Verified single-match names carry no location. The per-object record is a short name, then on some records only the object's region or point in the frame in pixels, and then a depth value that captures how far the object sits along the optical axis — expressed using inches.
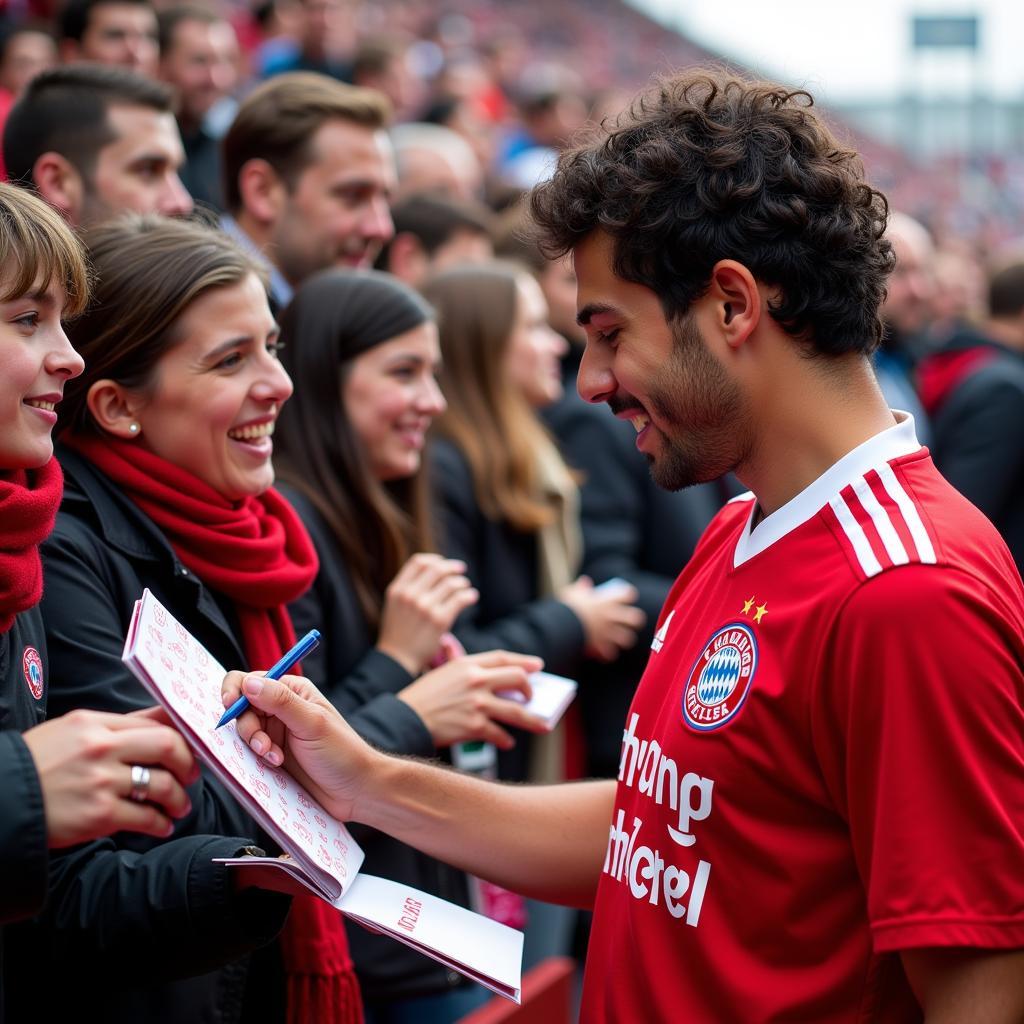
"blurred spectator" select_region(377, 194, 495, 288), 214.1
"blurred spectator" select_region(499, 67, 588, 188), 359.3
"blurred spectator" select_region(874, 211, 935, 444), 271.1
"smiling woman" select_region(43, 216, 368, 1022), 94.7
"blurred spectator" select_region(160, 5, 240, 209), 252.2
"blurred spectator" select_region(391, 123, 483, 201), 266.1
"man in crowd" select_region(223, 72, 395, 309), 177.0
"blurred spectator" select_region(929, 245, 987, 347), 418.9
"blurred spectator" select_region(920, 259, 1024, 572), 213.2
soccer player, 63.2
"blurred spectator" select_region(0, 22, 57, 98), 260.5
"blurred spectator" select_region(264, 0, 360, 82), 335.9
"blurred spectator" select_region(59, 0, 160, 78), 236.5
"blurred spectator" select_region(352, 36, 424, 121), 327.9
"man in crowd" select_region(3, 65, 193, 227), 156.6
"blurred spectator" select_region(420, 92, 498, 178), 367.6
